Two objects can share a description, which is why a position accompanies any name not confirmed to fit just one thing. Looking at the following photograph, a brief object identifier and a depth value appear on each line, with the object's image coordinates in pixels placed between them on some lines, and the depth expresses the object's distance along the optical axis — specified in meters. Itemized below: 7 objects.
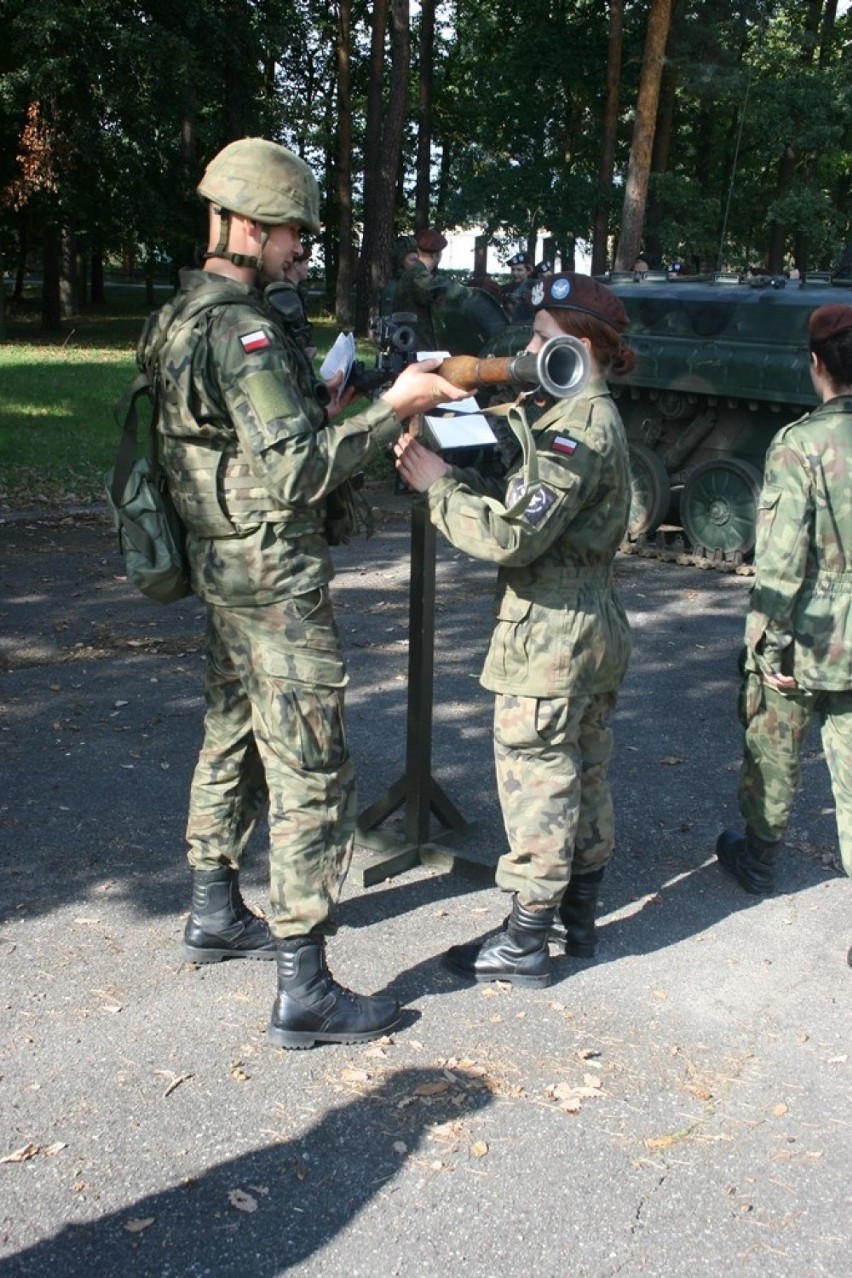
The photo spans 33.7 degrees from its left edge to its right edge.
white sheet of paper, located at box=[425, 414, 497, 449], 3.61
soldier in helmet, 3.40
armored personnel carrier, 9.90
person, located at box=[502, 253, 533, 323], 13.67
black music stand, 4.66
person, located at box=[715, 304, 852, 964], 4.18
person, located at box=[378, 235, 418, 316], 11.25
